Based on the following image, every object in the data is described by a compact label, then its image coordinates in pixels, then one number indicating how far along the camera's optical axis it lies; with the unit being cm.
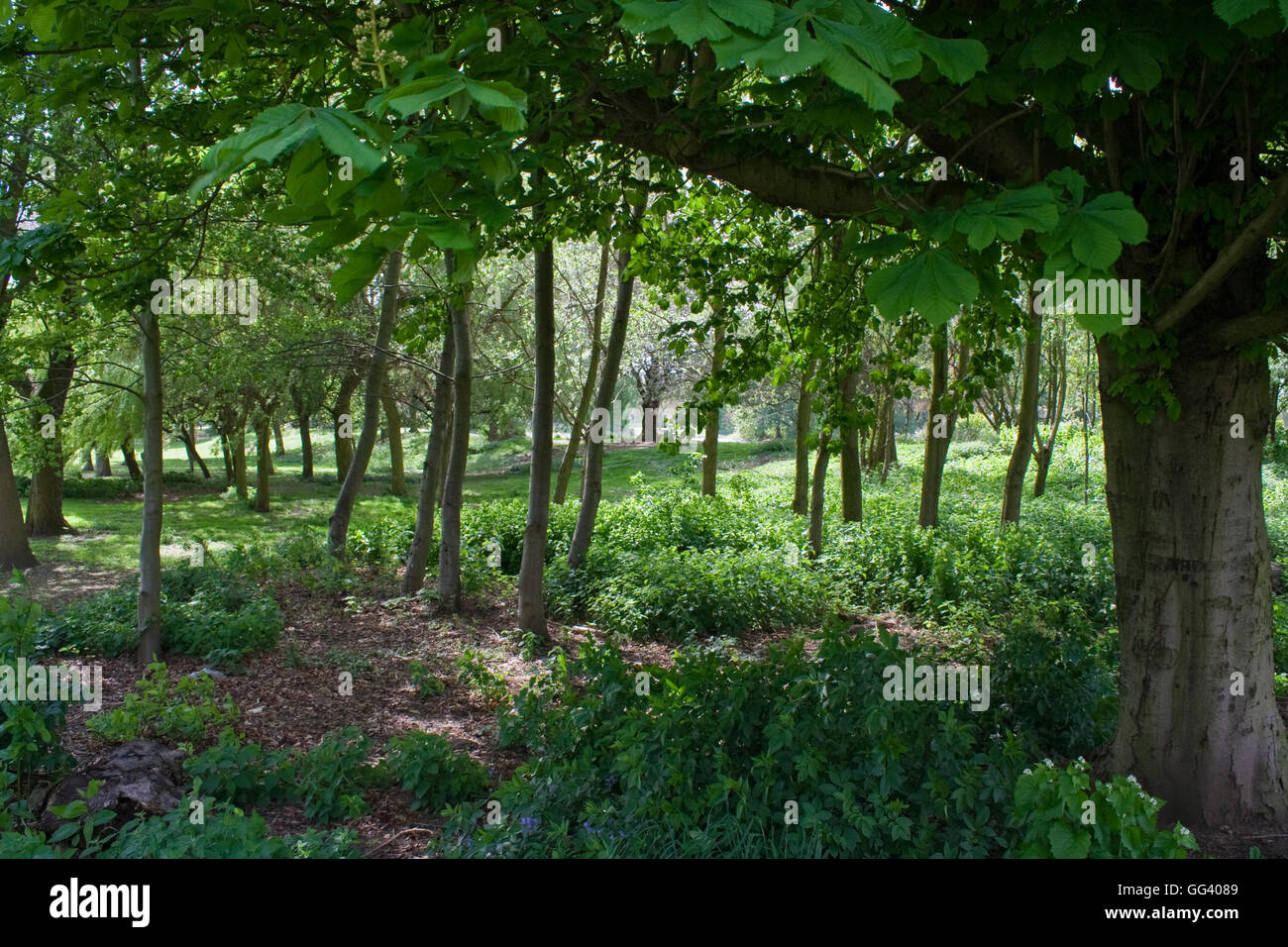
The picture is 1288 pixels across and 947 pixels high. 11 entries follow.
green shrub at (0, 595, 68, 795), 431
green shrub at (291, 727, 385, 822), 462
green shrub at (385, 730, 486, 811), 489
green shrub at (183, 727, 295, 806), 462
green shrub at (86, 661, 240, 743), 526
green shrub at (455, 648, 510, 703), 626
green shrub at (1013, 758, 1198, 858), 321
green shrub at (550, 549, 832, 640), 949
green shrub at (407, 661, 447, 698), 677
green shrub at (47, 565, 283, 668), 783
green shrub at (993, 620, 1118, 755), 527
